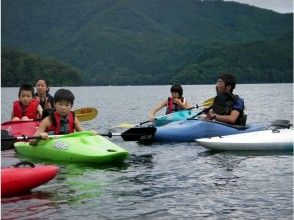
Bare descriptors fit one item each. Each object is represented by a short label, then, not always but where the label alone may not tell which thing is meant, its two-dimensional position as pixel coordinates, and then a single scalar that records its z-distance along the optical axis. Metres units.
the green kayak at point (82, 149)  10.06
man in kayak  13.09
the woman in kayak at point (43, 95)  14.22
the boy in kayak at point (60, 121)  10.21
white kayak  12.09
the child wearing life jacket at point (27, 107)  13.47
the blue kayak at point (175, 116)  16.05
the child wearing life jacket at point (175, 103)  16.34
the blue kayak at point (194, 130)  13.45
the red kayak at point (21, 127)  12.66
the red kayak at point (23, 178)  7.31
